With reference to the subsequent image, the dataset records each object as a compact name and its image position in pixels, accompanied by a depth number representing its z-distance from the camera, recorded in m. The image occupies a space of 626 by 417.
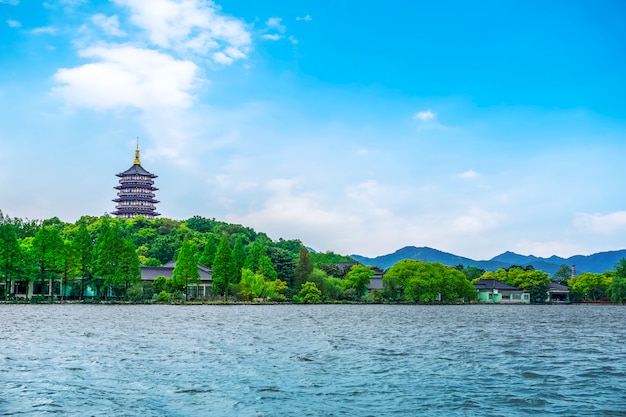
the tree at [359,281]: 89.75
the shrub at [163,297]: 71.75
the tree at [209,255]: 93.12
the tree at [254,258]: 81.88
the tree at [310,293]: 80.75
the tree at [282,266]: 86.25
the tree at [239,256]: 83.25
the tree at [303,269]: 84.38
